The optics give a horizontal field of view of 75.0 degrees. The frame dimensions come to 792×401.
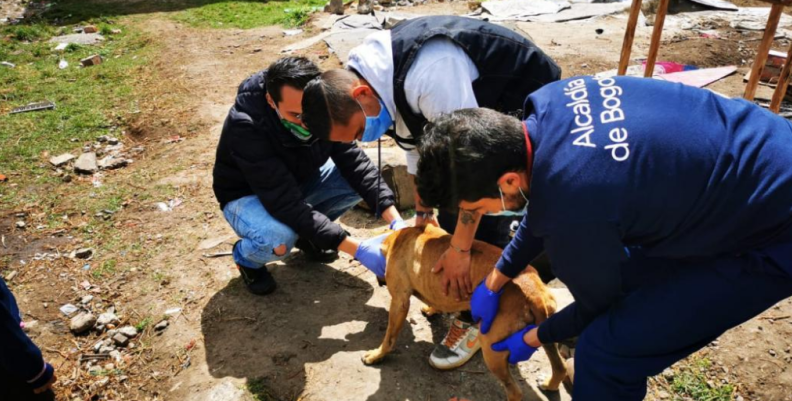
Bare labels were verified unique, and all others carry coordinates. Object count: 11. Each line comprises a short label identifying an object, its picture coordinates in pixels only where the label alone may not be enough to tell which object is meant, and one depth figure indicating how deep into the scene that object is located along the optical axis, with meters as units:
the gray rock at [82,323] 3.70
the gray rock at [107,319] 3.77
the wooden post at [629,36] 5.93
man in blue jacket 1.77
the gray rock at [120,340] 3.60
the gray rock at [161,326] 3.73
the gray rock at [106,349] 3.56
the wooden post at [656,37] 5.57
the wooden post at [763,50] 4.69
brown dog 2.81
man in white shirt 2.67
